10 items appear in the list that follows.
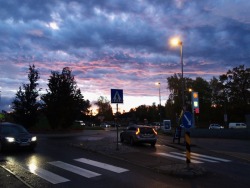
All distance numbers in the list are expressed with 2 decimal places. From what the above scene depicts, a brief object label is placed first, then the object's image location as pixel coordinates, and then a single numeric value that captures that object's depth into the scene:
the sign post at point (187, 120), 7.77
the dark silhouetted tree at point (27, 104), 24.20
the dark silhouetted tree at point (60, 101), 25.85
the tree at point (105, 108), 85.45
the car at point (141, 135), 13.89
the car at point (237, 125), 34.65
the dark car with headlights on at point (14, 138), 9.98
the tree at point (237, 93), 54.93
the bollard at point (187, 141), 7.07
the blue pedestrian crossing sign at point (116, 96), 10.58
